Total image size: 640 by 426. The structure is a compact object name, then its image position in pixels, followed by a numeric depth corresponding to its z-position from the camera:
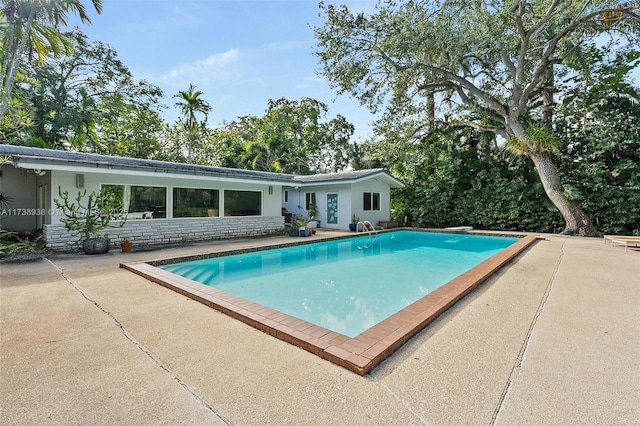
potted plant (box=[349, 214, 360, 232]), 15.57
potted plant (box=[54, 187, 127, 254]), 8.45
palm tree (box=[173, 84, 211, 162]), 24.22
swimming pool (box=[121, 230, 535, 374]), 3.22
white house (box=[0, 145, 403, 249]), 8.72
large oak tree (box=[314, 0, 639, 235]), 12.04
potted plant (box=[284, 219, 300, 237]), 13.36
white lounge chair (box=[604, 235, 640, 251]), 9.12
